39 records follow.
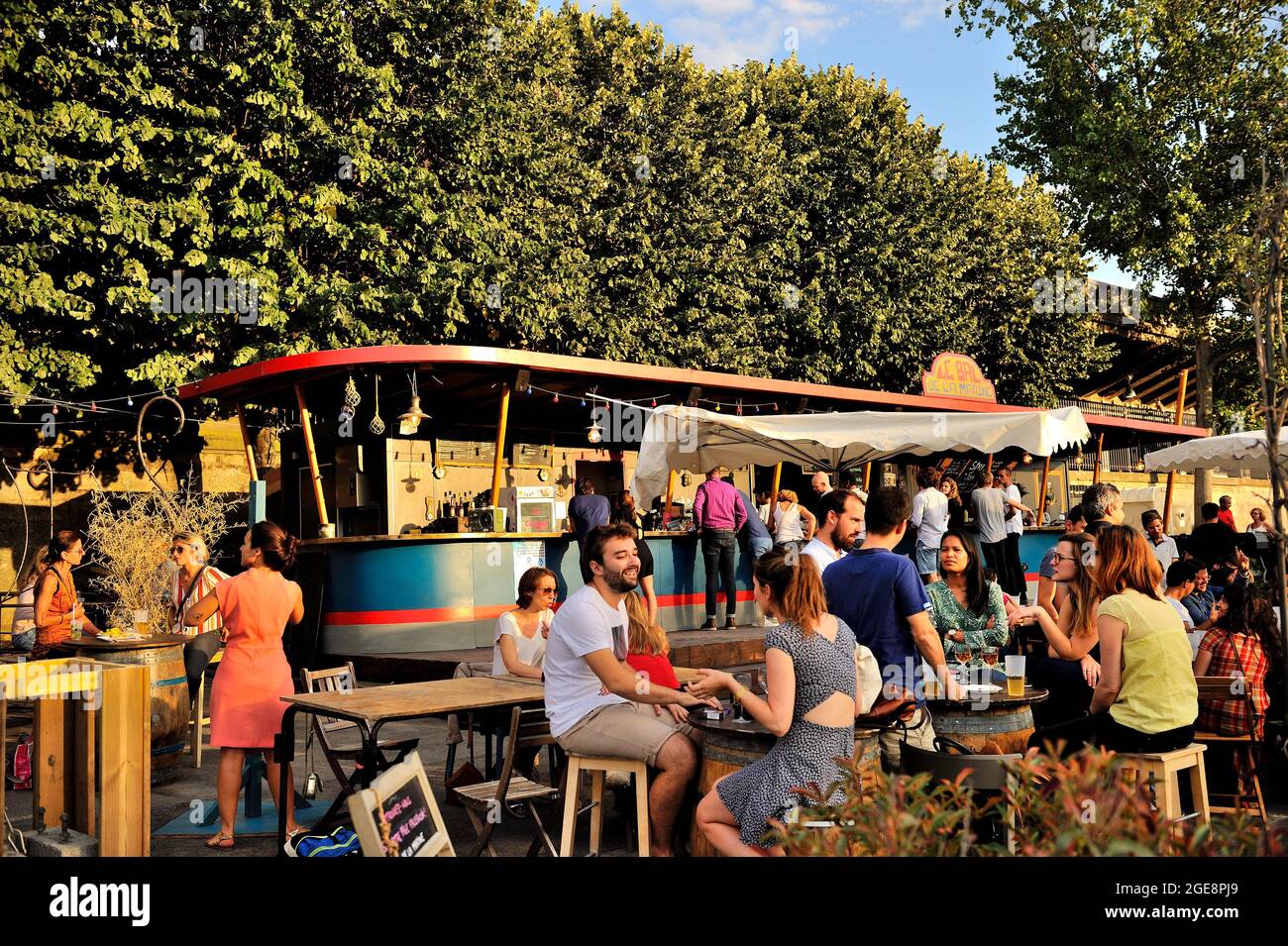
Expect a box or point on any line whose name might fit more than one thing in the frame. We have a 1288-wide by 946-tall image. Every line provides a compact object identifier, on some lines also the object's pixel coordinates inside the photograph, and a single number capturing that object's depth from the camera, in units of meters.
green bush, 1.96
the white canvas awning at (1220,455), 12.20
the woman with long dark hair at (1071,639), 5.93
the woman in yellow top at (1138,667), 4.80
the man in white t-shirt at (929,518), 11.84
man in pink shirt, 12.16
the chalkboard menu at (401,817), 2.44
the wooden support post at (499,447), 11.48
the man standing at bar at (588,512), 11.31
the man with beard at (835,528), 6.40
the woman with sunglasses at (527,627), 6.42
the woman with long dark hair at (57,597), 8.00
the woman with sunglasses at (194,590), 7.75
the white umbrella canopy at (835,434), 10.80
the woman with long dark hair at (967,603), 6.05
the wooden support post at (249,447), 12.46
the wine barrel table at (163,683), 7.02
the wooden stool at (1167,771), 4.66
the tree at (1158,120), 22.86
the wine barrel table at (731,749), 4.30
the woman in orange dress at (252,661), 5.62
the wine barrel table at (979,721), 4.95
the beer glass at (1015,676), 5.15
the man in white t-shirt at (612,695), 4.68
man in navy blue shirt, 4.82
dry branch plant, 10.66
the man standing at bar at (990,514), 13.12
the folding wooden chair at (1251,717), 5.55
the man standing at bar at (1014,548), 13.35
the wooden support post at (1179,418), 19.58
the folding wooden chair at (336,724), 5.90
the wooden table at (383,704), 5.00
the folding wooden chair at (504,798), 4.79
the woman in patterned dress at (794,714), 3.90
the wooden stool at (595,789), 4.71
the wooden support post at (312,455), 11.53
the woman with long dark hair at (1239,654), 5.71
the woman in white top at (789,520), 12.94
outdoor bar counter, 10.88
